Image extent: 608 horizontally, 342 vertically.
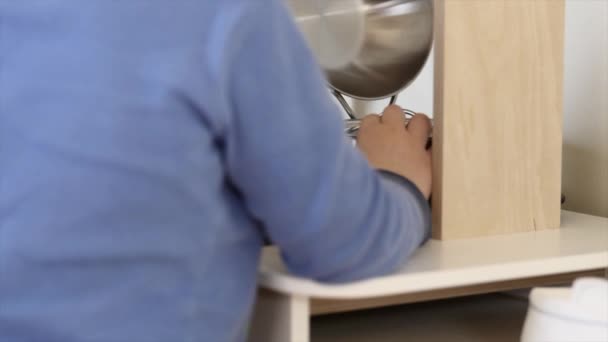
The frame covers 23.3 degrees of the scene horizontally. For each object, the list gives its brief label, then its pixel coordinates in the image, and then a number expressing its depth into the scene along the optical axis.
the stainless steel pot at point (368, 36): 1.29
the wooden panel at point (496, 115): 1.20
